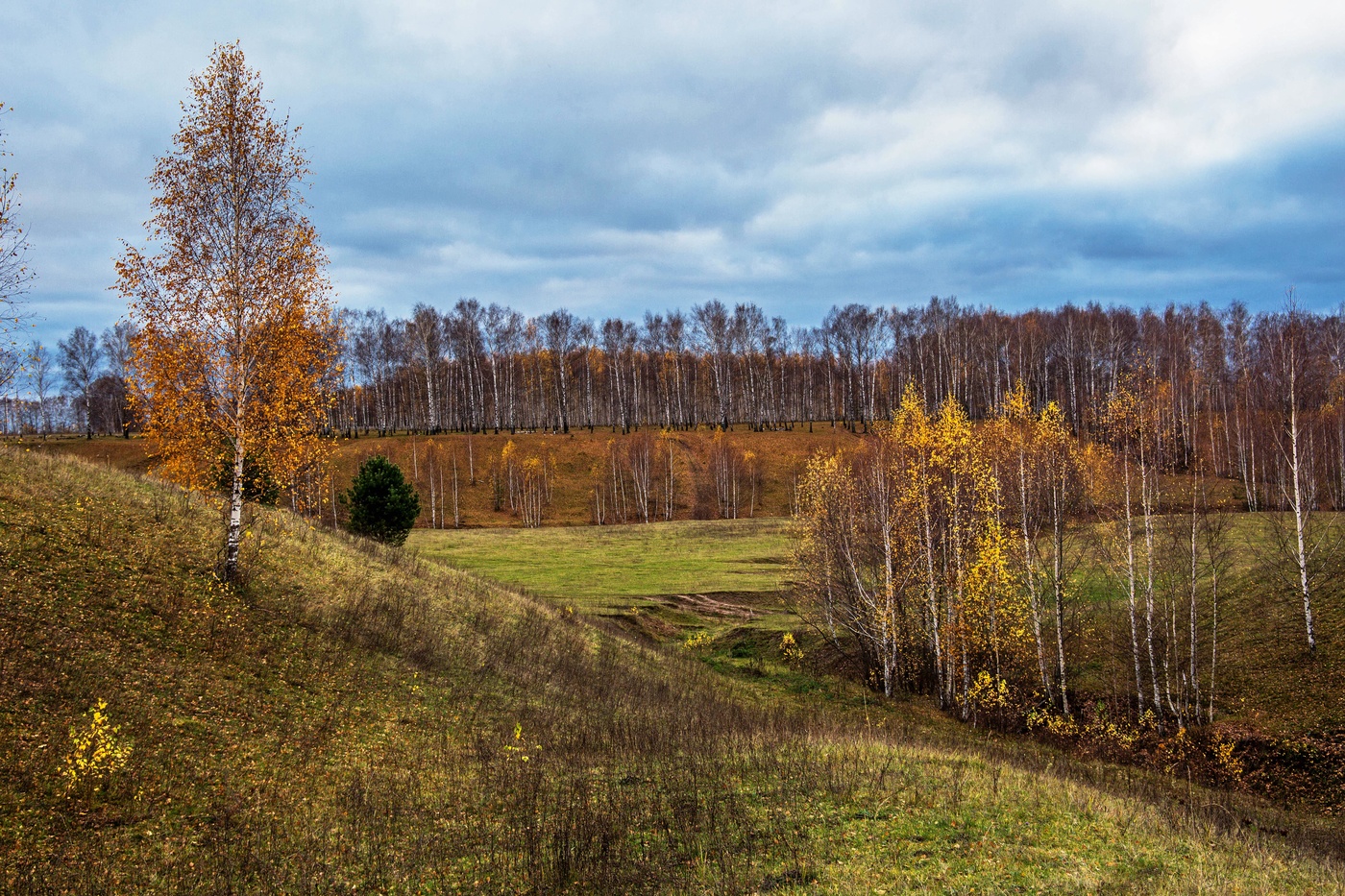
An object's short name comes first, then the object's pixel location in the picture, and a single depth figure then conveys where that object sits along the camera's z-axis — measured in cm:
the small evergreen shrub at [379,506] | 4222
